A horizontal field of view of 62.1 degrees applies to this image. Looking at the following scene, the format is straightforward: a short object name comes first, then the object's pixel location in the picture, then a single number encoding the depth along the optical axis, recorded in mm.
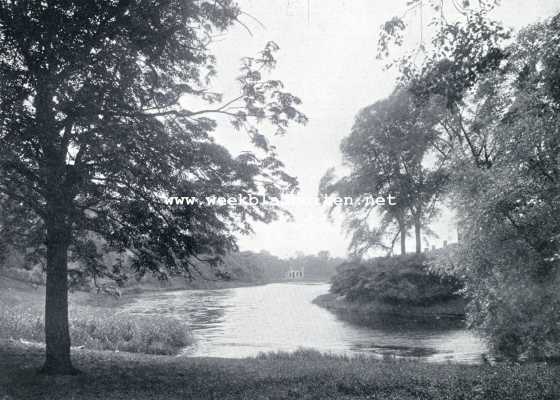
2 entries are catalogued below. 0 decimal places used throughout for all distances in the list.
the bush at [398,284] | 41750
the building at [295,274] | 157125
